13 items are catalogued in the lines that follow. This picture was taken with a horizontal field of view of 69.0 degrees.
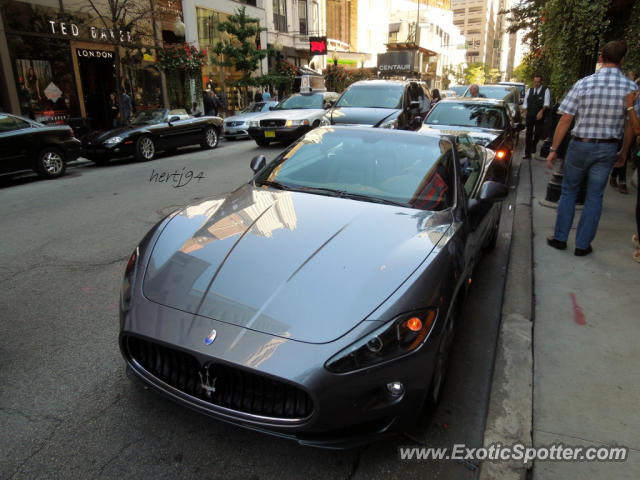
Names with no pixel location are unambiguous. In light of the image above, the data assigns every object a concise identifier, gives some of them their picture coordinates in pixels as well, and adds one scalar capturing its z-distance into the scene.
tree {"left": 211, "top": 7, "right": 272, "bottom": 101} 22.83
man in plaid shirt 4.52
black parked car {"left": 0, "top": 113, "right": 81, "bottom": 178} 9.48
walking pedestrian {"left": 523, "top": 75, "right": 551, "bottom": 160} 10.42
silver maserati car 2.05
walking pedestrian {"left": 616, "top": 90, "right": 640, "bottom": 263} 4.60
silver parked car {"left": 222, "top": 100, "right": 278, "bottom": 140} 17.14
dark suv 11.70
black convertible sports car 11.95
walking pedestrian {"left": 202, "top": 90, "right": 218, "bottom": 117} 20.59
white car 13.98
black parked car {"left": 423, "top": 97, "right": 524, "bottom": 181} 8.34
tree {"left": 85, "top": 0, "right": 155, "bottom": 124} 14.97
